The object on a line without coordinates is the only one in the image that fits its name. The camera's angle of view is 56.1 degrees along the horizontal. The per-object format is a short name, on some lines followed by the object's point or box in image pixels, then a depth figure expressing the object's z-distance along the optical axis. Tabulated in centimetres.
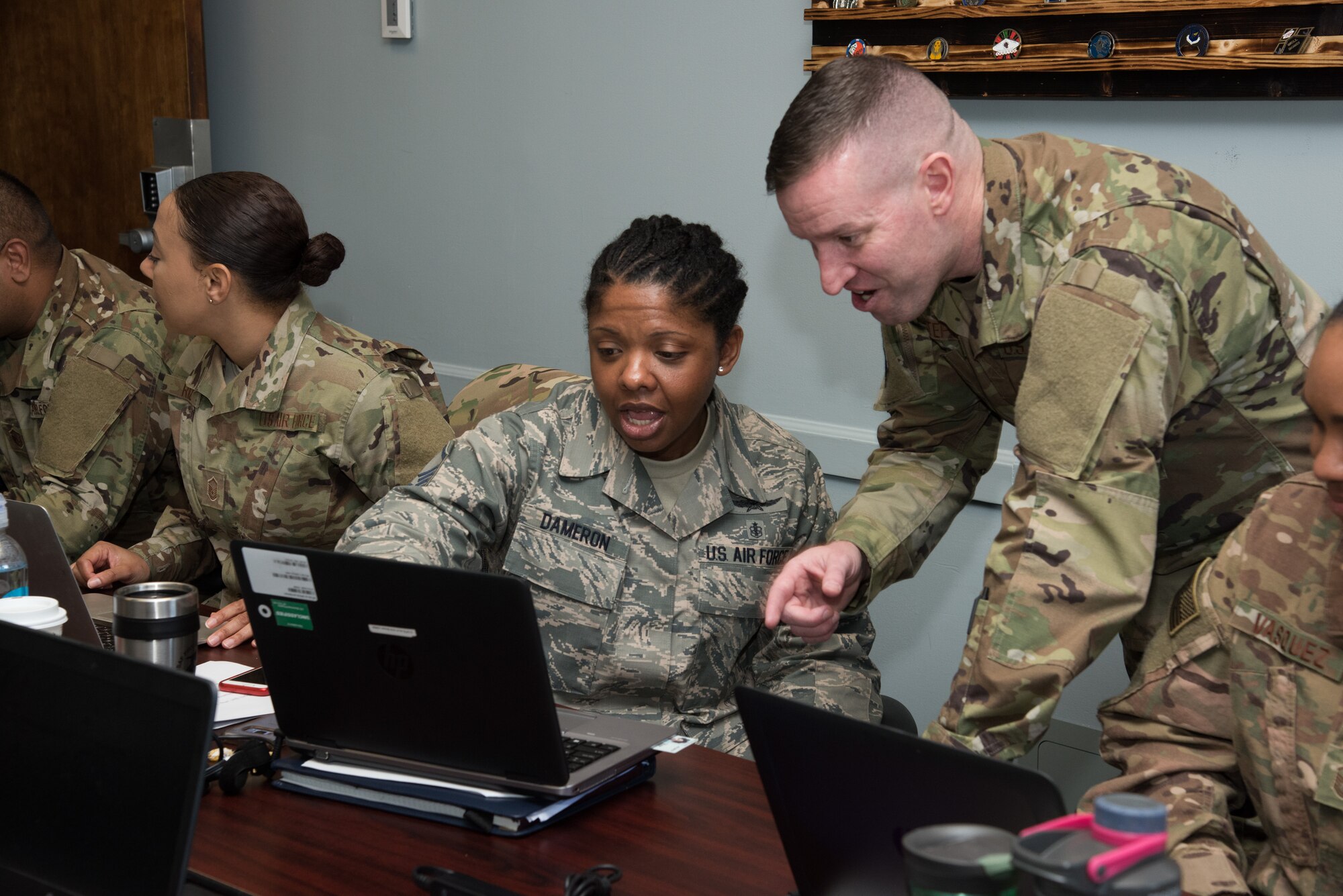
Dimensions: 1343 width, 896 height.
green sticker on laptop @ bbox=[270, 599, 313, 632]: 124
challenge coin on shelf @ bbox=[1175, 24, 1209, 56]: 207
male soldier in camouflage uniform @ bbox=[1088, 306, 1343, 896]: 116
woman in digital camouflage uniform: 177
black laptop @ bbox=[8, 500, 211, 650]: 154
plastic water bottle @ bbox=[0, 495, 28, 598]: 147
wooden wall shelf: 200
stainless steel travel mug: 147
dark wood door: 342
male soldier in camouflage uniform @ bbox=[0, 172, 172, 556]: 254
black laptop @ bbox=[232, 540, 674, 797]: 116
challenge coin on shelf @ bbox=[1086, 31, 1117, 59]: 217
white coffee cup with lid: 131
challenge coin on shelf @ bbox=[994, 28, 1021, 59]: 228
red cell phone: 156
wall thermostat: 331
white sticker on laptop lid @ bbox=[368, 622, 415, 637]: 120
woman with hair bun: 223
